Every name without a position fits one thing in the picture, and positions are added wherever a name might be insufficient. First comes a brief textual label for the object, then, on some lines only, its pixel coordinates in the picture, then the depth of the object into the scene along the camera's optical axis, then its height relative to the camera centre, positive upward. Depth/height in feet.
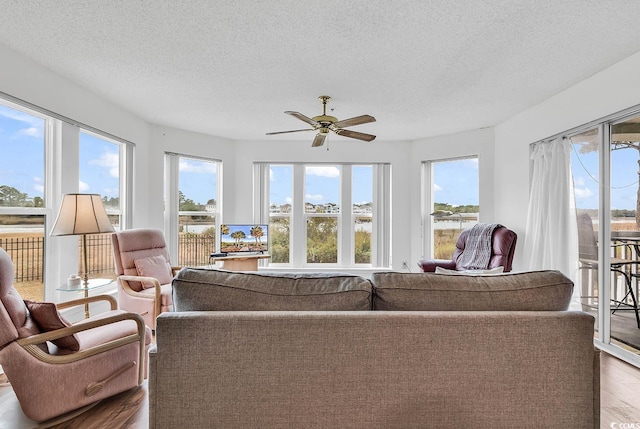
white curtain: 10.78 +0.12
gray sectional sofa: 3.97 -1.90
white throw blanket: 12.26 -1.28
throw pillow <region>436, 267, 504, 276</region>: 6.29 -1.14
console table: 15.10 -2.20
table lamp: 8.39 -0.07
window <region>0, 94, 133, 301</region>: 8.94 +0.94
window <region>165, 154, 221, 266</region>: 15.93 +0.36
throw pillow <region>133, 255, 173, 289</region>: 10.84 -1.85
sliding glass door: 8.88 -0.51
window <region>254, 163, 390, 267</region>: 18.29 +0.12
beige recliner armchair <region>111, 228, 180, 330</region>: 9.98 -1.95
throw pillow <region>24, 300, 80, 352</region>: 5.64 -1.84
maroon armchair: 11.62 -1.35
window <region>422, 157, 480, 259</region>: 16.24 +0.71
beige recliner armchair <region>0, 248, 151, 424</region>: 5.25 -2.44
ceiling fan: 9.99 +2.91
